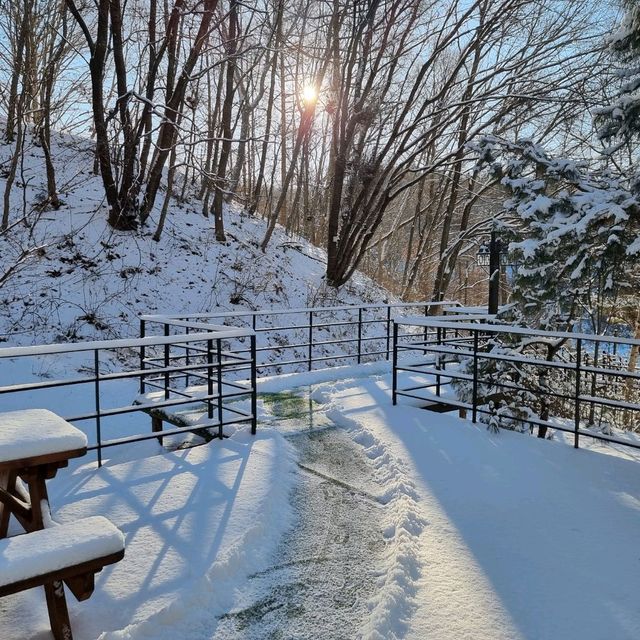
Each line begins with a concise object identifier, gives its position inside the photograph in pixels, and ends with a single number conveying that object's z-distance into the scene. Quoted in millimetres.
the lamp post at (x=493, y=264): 8180
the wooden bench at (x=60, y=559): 1861
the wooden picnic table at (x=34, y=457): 2439
